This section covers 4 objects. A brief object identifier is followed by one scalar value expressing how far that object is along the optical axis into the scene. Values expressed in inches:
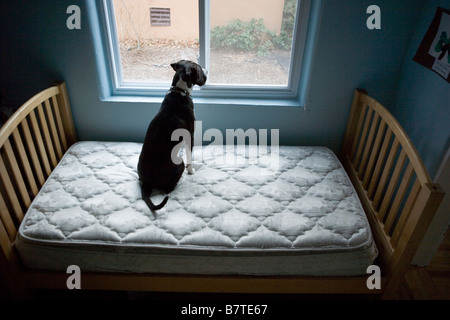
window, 69.6
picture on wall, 56.8
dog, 61.4
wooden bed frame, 48.7
